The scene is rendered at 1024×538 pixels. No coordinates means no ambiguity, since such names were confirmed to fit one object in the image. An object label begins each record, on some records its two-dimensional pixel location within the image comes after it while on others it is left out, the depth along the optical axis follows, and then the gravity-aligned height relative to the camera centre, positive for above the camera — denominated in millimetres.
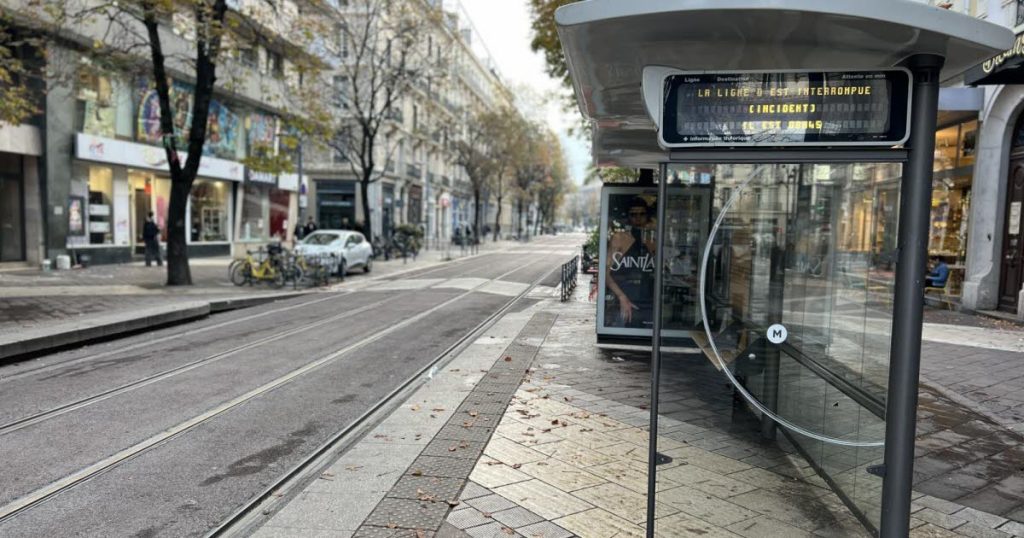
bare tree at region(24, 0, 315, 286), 14383 +4196
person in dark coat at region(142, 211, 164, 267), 21828 -635
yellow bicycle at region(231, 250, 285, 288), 18172 -1337
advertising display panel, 9266 -411
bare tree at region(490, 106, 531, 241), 49878 +7107
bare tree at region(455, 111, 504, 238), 48531 +6127
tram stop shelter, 2895 +333
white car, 21438 -788
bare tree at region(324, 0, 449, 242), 26484 +7793
